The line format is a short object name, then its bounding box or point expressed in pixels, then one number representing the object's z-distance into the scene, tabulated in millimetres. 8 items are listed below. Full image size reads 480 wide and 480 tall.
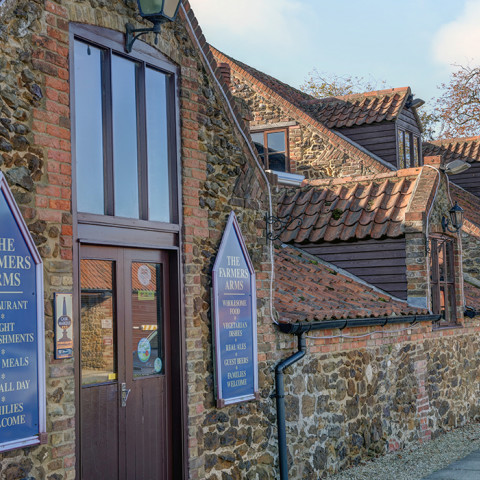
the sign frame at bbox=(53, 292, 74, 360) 6049
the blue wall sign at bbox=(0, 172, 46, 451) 5578
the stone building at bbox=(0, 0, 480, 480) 6078
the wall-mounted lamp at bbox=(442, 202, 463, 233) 13836
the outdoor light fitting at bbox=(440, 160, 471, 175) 13477
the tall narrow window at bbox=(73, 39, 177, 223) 6695
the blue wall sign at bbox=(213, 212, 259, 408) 7910
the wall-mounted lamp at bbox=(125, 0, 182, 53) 6949
